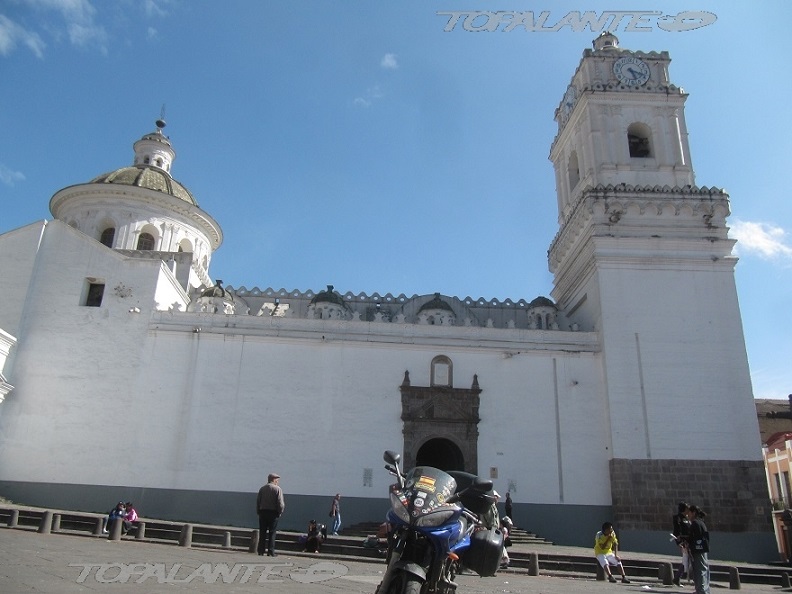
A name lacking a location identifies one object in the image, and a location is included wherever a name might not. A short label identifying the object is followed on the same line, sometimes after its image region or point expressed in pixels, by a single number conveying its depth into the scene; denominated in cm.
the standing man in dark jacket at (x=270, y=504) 932
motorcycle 384
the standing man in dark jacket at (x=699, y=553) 786
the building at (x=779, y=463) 2203
